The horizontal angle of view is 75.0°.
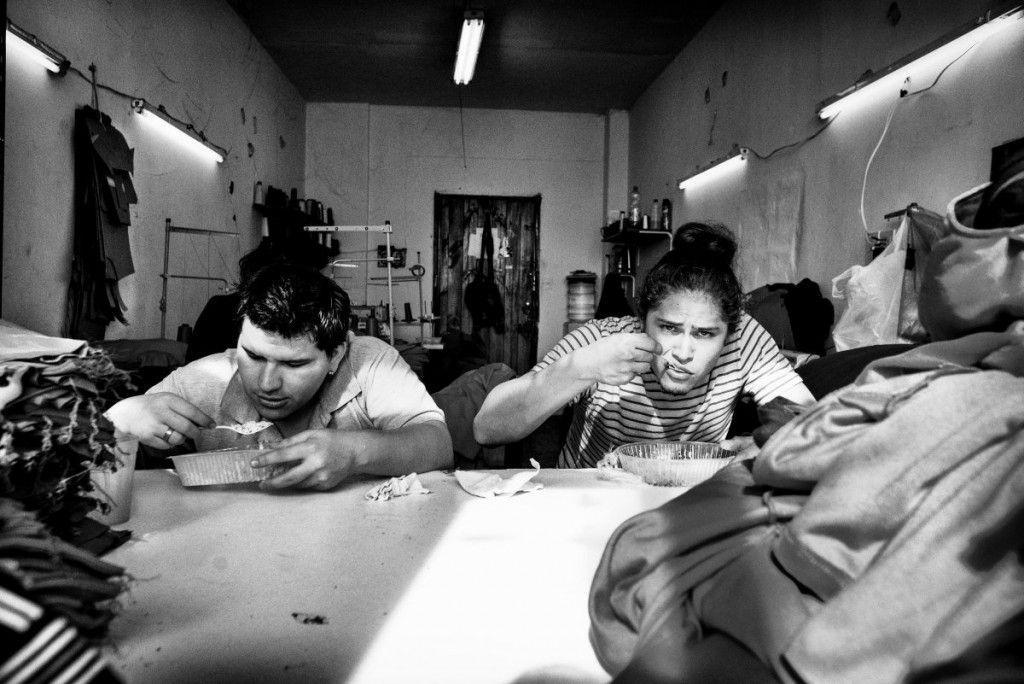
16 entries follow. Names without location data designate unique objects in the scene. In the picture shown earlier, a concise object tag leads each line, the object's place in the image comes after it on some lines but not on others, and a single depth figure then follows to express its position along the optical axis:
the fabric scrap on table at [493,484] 1.41
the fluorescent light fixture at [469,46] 5.16
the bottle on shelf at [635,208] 6.96
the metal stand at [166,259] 4.43
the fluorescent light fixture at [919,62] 2.64
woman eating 1.85
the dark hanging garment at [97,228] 3.52
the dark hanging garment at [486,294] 8.38
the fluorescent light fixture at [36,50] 2.97
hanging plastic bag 2.84
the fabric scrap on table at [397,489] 1.40
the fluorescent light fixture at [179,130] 4.27
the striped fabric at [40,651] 0.45
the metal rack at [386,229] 5.54
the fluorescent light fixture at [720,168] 5.12
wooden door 8.42
